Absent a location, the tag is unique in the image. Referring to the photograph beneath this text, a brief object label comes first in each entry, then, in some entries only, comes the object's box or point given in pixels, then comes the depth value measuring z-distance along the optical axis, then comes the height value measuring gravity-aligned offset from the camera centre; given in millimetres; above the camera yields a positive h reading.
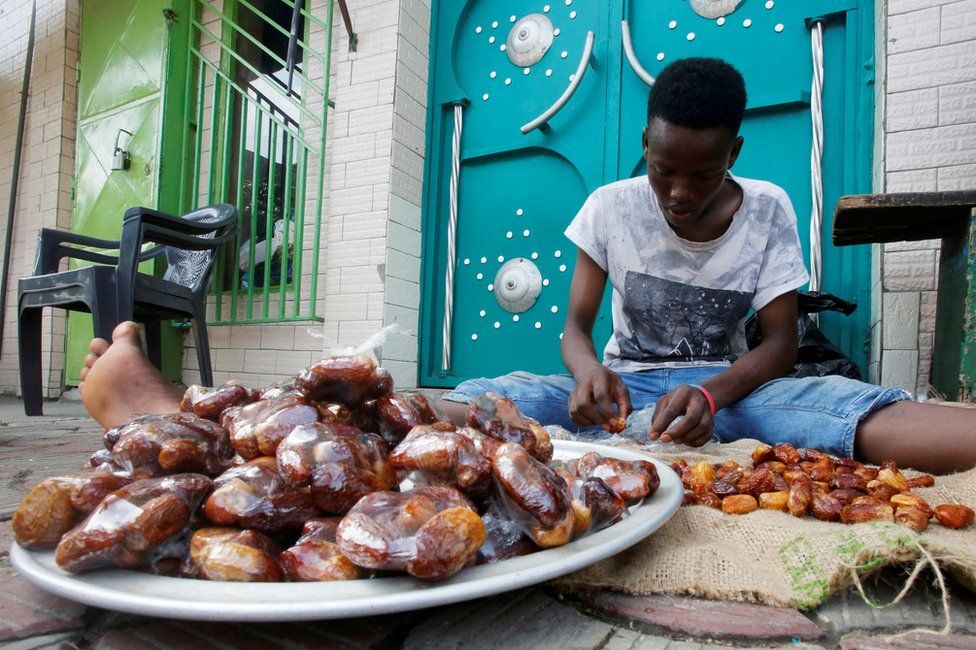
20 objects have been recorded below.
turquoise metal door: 2717 +1087
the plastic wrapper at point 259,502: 690 -209
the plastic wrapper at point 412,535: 587 -209
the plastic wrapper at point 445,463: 749 -168
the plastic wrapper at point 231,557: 624 -251
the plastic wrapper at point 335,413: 898 -131
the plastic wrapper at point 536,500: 692 -195
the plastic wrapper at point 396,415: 919 -136
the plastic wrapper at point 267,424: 802 -138
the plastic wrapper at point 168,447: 798 -173
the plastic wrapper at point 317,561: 627 -252
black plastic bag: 2365 +12
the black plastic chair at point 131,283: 2945 +196
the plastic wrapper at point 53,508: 700 -229
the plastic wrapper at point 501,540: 699 -251
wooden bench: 1782 +394
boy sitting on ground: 1645 +31
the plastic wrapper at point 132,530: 623 -226
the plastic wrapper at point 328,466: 708 -169
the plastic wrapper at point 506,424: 960 -151
